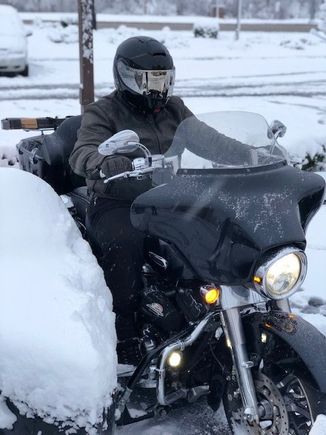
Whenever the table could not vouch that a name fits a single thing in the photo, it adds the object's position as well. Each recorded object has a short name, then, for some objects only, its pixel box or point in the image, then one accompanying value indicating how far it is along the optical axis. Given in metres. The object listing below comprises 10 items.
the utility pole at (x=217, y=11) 36.47
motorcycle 2.21
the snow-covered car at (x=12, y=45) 13.64
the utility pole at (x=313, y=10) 41.31
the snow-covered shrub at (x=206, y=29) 25.81
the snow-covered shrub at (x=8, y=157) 6.54
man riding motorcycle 2.84
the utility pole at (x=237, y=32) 25.55
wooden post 6.00
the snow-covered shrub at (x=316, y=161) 7.13
